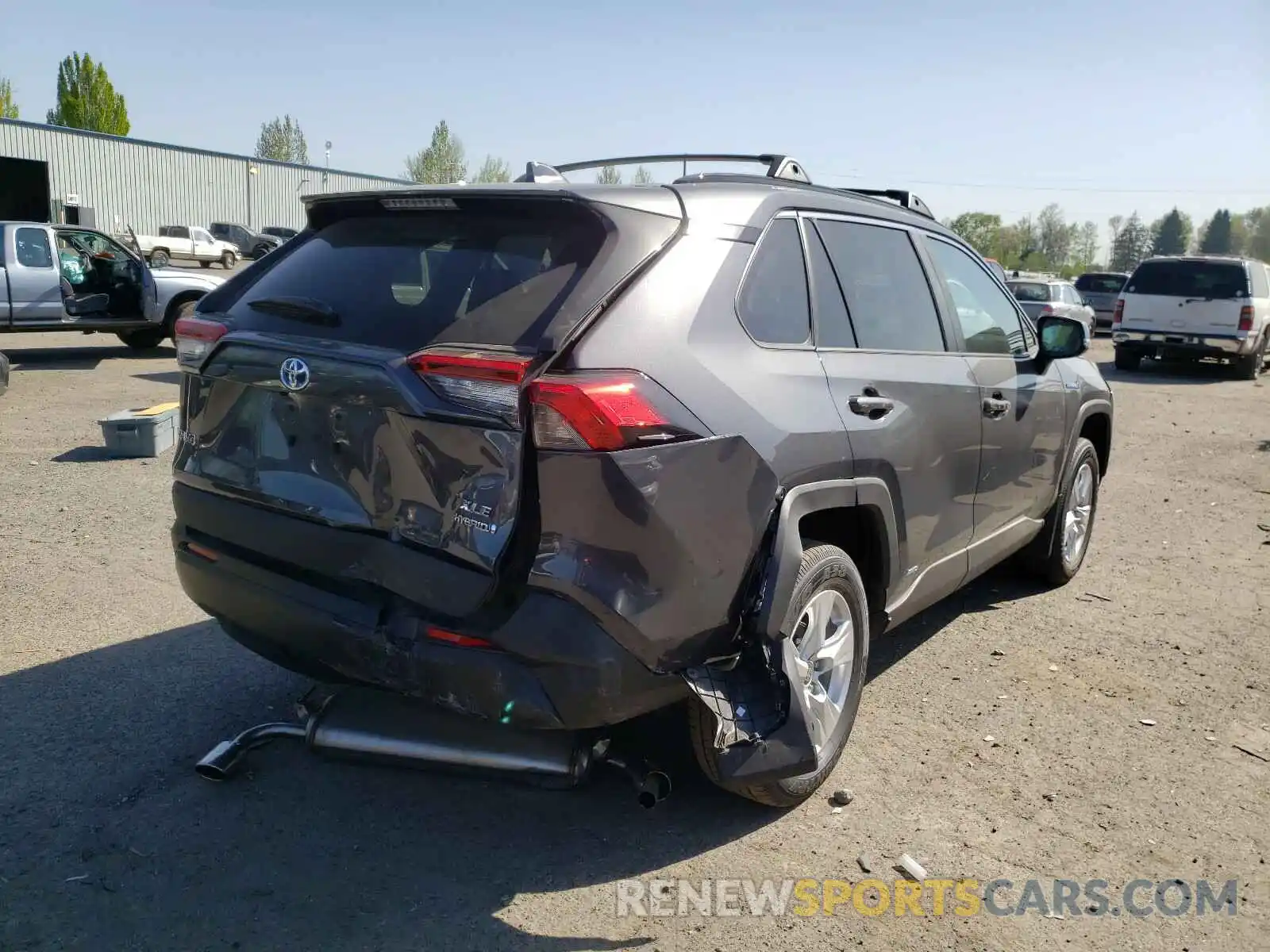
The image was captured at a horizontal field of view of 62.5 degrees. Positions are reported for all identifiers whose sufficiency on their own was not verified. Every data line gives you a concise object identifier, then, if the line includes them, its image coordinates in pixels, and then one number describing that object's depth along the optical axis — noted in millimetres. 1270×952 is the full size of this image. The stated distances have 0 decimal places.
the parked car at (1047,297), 20828
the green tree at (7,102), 70188
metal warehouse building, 42969
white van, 17453
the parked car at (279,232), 46066
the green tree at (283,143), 90000
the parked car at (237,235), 46250
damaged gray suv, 2670
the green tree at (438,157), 63500
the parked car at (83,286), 13234
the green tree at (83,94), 67312
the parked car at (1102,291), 29547
